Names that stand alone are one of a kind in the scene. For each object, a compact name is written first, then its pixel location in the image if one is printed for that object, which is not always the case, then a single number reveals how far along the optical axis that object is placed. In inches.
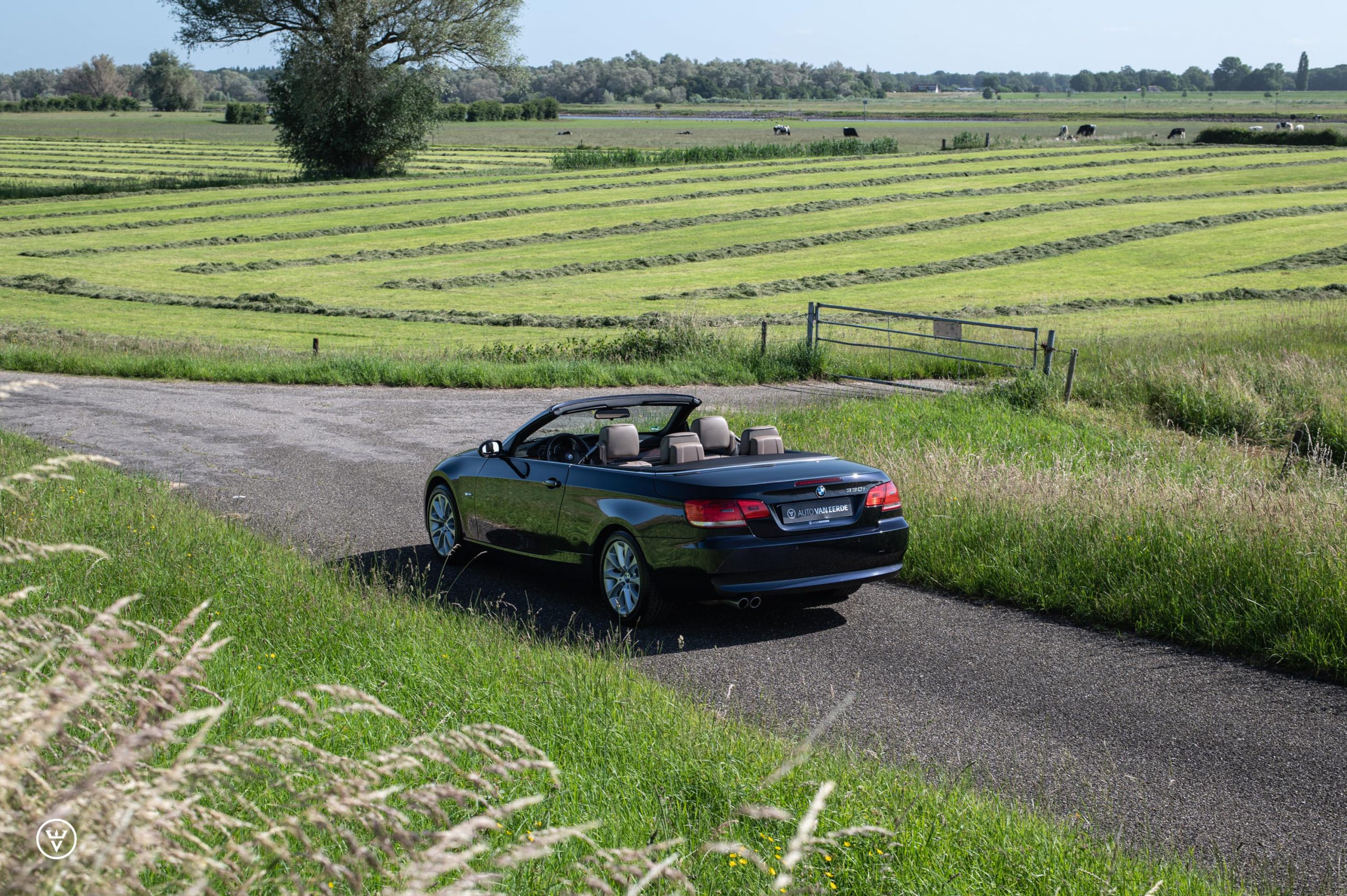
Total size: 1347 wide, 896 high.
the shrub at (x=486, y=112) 5871.1
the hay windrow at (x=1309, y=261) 1562.5
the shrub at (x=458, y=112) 5017.2
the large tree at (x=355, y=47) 2723.9
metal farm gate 824.9
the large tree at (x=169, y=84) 6727.4
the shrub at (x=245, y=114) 5418.3
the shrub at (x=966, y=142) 3560.5
